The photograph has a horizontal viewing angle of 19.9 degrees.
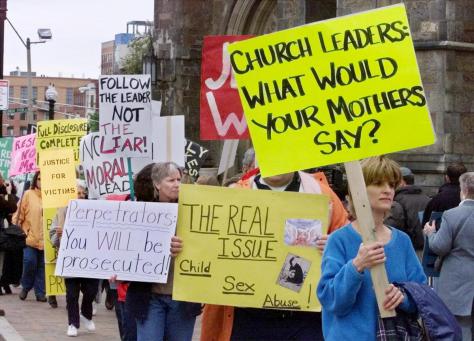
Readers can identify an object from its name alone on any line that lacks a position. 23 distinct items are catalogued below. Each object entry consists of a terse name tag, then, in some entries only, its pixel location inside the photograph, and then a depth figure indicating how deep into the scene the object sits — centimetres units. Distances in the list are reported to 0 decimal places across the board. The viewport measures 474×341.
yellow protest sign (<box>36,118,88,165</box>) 1551
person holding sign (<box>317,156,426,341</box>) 538
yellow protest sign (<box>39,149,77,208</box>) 1481
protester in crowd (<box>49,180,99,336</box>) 1358
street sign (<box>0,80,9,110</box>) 2681
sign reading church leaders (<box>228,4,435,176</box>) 566
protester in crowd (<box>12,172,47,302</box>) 1802
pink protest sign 1916
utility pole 2633
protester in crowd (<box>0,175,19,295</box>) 1877
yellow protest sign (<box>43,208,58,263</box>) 1494
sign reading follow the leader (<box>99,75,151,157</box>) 1105
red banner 1055
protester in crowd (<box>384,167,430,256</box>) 1199
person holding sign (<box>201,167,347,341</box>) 720
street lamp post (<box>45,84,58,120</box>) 3800
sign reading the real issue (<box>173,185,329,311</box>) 718
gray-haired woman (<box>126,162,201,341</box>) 776
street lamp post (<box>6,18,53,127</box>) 4162
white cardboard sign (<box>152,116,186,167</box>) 1302
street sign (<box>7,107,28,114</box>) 3271
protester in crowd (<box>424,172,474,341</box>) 998
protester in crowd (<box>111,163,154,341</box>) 816
